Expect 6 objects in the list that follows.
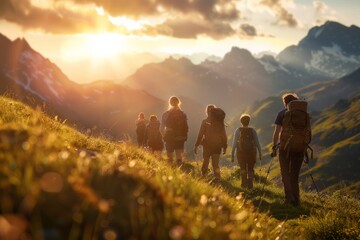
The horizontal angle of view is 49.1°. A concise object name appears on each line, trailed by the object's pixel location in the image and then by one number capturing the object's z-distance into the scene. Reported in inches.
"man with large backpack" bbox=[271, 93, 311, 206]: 474.0
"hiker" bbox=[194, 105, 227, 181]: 615.5
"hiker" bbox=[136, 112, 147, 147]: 967.6
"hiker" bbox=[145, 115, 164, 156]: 836.6
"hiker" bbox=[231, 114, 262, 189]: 614.9
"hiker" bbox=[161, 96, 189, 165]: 669.3
